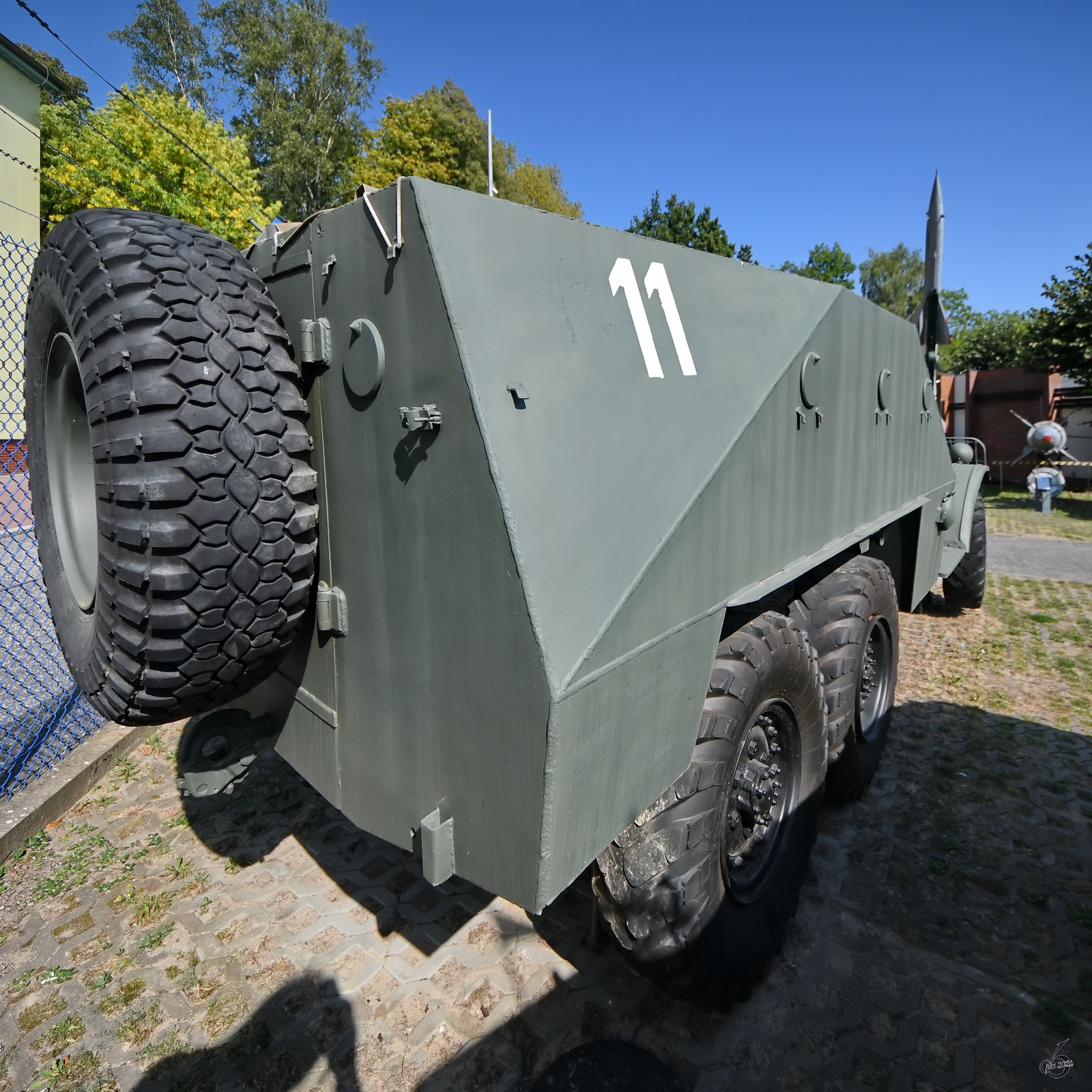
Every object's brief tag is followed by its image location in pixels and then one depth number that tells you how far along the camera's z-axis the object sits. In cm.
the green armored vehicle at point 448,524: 149
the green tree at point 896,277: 4788
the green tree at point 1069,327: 1556
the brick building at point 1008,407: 2133
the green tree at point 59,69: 2994
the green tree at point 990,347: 2627
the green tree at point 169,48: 2650
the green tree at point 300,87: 2542
